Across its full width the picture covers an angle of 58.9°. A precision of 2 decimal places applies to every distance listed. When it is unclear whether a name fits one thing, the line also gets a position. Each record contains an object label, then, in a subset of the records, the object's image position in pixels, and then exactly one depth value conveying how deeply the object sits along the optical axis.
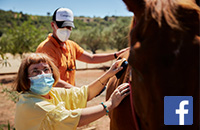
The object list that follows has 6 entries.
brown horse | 0.97
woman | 1.59
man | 2.61
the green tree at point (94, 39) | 21.94
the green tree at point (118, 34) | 16.44
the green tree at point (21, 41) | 10.55
